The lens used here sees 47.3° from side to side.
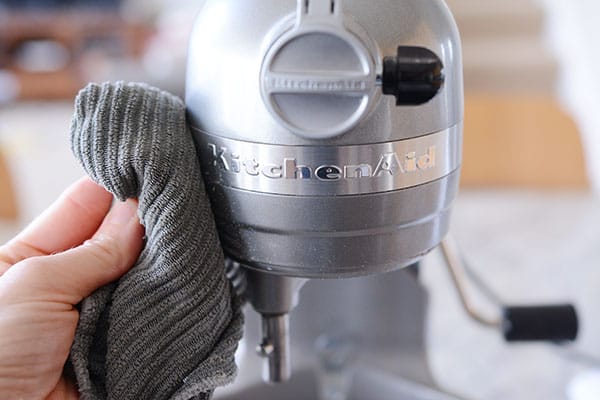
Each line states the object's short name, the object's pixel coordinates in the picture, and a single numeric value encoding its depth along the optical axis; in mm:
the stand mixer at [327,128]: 319
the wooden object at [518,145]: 1107
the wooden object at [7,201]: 1048
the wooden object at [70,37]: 3148
